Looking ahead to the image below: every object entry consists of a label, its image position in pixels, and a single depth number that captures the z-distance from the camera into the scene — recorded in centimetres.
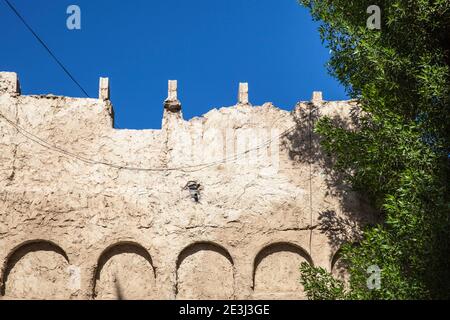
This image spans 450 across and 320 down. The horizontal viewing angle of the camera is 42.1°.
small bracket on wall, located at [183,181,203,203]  1380
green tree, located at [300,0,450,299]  981
